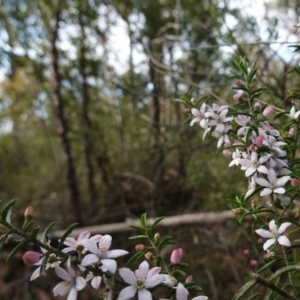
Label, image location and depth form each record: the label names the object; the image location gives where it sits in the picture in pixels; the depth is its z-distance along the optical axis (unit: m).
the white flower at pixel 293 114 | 0.16
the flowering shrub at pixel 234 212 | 0.12
